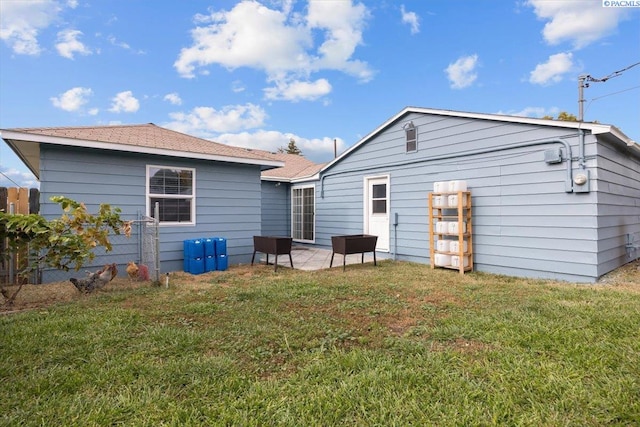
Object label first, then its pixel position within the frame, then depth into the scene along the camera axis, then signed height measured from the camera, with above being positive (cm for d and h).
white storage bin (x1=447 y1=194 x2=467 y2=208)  641 +30
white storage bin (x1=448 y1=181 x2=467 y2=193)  645 +60
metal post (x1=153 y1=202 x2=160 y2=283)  493 -42
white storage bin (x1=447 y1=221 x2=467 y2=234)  638 -23
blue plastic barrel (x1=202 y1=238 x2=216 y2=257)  655 -62
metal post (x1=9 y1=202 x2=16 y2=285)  511 -74
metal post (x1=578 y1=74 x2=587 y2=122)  765 +285
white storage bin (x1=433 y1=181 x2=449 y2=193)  662 +61
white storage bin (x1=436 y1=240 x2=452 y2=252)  664 -62
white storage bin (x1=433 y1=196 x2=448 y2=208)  661 +29
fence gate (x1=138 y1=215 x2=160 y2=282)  505 -51
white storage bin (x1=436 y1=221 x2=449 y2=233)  655 -23
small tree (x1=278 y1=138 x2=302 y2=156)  3778 +816
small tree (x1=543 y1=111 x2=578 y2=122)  1842 +578
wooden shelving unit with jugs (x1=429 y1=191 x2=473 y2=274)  632 -32
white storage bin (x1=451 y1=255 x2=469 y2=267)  648 -92
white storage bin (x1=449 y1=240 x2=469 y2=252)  643 -62
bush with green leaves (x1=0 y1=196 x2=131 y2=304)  386 -21
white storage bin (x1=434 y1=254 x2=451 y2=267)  662 -92
